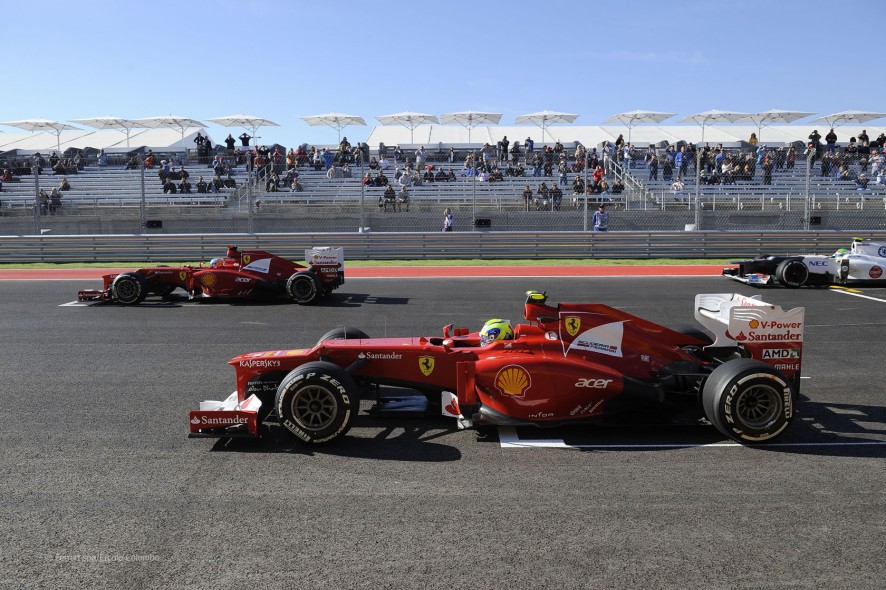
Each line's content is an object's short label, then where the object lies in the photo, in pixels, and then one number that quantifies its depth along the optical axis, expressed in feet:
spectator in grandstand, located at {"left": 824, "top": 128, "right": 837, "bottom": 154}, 97.97
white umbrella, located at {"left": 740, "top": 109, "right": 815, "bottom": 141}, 113.50
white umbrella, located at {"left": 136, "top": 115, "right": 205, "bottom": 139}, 114.83
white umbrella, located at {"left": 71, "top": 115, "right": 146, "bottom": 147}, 118.83
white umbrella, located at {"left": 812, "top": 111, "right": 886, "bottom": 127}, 115.65
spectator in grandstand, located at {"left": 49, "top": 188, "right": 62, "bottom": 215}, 81.10
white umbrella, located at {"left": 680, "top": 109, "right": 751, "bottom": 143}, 110.83
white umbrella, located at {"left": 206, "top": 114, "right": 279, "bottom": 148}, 114.11
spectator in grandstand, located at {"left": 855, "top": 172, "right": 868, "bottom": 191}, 81.15
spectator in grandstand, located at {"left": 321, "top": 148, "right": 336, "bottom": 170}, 91.93
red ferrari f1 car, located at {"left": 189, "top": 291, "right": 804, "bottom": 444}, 21.84
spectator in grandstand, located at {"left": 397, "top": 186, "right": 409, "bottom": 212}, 79.41
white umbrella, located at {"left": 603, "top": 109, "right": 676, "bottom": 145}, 113.91
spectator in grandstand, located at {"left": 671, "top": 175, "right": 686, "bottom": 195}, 83.30
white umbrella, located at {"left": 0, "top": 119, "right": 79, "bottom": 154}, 115.75
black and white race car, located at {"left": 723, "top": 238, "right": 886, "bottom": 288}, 55.83
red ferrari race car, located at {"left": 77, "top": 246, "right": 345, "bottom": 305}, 48.88
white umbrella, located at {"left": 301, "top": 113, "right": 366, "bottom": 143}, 115.24
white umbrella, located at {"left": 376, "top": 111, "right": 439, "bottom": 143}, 117.19
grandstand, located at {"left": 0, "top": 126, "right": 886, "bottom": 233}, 79.00
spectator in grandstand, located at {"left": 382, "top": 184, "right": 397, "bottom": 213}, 79.41
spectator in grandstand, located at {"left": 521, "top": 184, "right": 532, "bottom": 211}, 80.89
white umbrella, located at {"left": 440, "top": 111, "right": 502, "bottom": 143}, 115.96
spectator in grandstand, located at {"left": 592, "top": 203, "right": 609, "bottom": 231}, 76.74
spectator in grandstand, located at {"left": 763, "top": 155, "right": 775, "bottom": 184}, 82.34
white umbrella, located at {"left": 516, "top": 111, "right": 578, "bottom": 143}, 115.75
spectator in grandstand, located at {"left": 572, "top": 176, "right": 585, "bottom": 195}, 81.15
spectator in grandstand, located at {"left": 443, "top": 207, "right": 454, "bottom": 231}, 78.07
